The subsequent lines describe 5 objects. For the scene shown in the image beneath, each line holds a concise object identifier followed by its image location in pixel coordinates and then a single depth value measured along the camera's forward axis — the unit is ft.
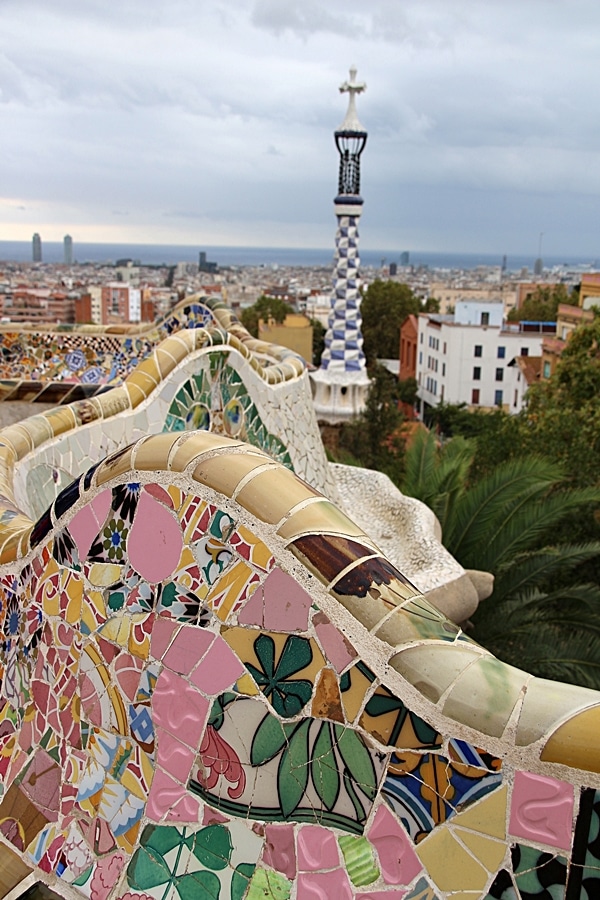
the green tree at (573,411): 30.22
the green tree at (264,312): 123.85
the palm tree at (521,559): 17.61
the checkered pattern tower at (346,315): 46.06
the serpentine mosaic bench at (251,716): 4.74
